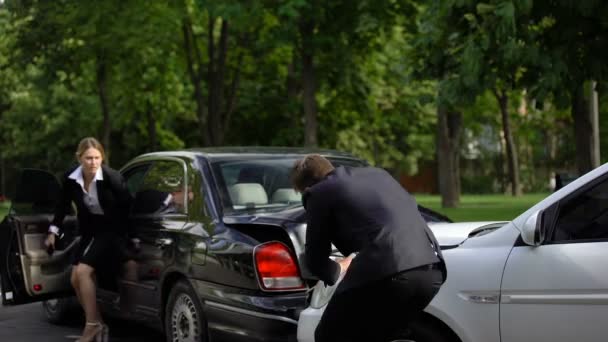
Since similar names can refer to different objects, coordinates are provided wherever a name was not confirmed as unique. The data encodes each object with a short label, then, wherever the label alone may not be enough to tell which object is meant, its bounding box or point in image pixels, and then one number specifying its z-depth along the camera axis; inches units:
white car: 181.8
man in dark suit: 168.9
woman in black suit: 312.3
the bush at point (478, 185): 2456.2
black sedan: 248.2
